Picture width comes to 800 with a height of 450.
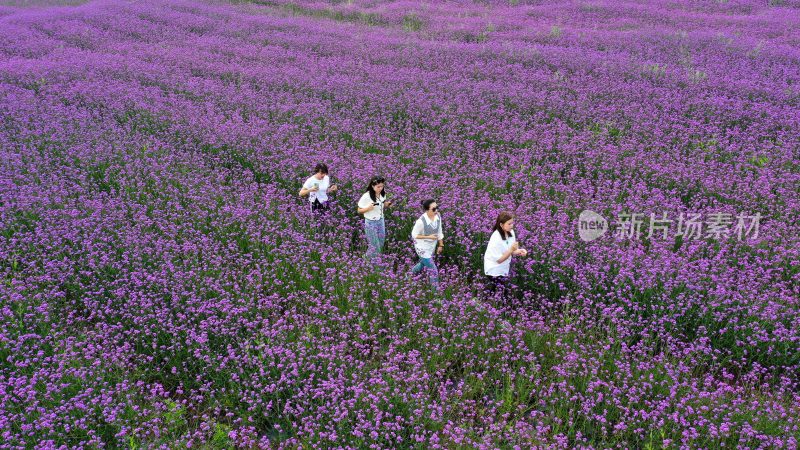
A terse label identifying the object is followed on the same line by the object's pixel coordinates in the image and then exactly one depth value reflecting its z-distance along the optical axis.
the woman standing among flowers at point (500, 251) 5.45
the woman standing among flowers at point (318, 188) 6.80
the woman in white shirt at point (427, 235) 5.79
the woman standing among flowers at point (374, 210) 6.16
